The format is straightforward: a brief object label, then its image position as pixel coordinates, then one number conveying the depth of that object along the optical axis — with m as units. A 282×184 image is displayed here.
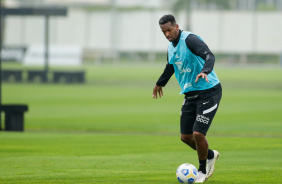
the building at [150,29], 178.25
